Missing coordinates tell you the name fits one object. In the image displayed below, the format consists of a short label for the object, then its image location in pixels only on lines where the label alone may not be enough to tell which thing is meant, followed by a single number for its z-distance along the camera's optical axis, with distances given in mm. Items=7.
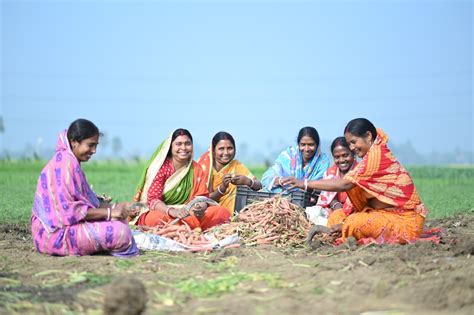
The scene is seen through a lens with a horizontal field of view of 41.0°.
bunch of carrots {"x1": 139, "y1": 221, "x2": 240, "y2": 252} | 7645
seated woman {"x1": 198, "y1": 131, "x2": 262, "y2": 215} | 9790
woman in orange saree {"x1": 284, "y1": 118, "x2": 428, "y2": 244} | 7734
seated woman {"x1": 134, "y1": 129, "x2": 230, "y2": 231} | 8875
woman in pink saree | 6863
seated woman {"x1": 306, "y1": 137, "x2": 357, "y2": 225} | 9438
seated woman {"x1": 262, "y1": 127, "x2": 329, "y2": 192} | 10047
